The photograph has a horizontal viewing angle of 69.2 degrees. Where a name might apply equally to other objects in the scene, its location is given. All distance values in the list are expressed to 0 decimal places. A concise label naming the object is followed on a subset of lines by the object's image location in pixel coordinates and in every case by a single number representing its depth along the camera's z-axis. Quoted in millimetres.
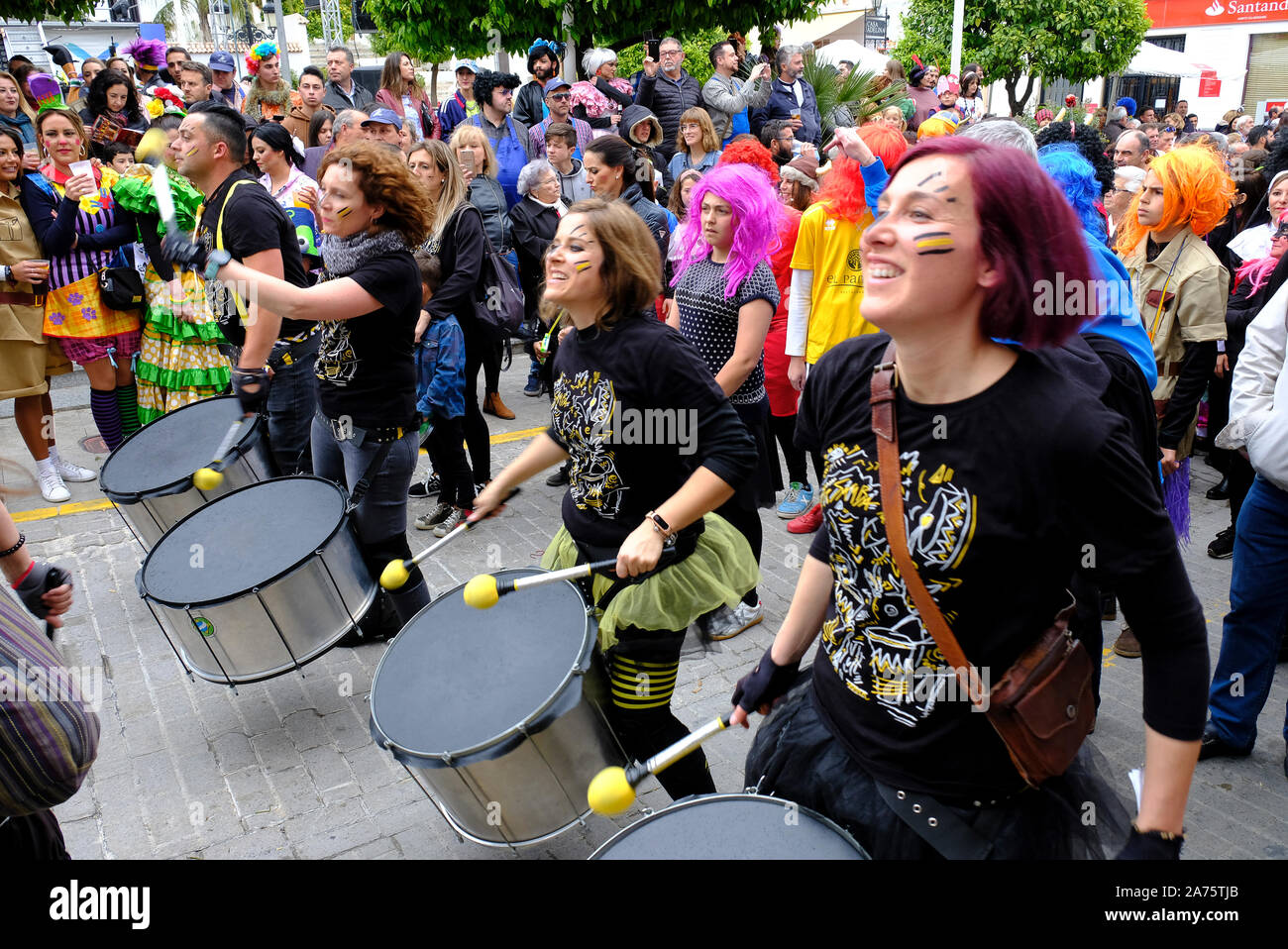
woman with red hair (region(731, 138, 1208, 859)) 1470
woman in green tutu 2553
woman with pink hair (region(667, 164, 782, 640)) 4242
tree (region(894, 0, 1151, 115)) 21562
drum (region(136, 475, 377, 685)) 3121
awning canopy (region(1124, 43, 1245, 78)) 27719
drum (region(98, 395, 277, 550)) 3756
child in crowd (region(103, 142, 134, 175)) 6529
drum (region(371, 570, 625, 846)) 2258
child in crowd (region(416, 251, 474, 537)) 5277
